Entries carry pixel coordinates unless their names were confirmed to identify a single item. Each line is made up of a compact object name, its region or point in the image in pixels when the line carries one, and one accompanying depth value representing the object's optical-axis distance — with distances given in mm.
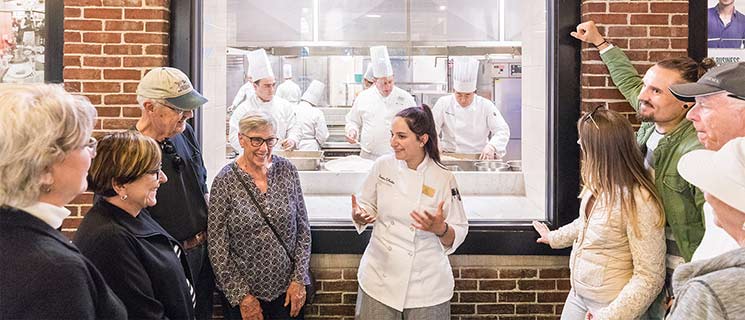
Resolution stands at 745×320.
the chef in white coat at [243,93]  5965
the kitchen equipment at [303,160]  4938
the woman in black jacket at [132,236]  1875
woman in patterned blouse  2916
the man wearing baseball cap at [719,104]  2178
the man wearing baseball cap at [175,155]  2783
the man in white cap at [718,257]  1337
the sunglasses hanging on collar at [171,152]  2812
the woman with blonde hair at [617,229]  2420
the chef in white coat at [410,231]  2955
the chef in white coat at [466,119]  5812
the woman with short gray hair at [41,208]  1379
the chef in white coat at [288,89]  6922
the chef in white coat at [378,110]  5750
